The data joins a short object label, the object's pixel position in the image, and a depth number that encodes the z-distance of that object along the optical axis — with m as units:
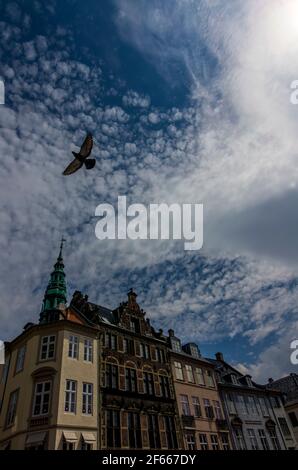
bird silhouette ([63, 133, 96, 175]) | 15.04
